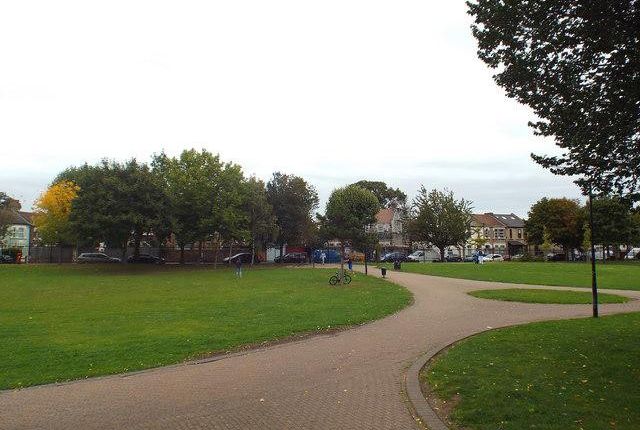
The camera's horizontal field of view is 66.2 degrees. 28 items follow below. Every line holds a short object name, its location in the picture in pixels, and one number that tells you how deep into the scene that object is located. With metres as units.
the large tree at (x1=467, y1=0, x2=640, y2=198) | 7.39
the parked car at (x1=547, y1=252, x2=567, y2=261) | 70.22
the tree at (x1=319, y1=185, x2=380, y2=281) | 34.91
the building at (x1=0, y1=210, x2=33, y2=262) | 79.90
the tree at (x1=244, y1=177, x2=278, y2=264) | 49.22
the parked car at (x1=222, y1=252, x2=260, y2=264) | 56.86
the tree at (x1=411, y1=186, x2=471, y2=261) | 70.06
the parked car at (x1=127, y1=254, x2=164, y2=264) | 51.92
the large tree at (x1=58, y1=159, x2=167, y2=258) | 38.94
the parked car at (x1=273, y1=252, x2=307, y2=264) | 60.26
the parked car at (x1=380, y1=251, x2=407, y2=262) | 64.47
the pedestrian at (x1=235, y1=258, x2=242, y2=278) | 35.03
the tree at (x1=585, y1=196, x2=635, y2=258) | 61.62
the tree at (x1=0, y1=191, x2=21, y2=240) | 54.93
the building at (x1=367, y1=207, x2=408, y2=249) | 91.75
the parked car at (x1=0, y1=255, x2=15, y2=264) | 55.88
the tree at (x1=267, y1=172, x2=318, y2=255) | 58.75
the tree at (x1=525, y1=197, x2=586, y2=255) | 69.00
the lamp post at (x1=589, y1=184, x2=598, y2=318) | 15.03
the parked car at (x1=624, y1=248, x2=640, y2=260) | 74.56
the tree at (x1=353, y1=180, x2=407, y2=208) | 100.19
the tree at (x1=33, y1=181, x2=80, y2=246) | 50.03
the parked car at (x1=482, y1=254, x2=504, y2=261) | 69.28
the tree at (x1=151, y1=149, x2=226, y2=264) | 43.00
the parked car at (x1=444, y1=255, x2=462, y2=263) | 71.00
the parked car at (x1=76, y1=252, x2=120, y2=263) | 52.84
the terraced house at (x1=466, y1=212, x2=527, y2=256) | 98.84
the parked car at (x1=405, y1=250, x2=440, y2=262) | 68.00
